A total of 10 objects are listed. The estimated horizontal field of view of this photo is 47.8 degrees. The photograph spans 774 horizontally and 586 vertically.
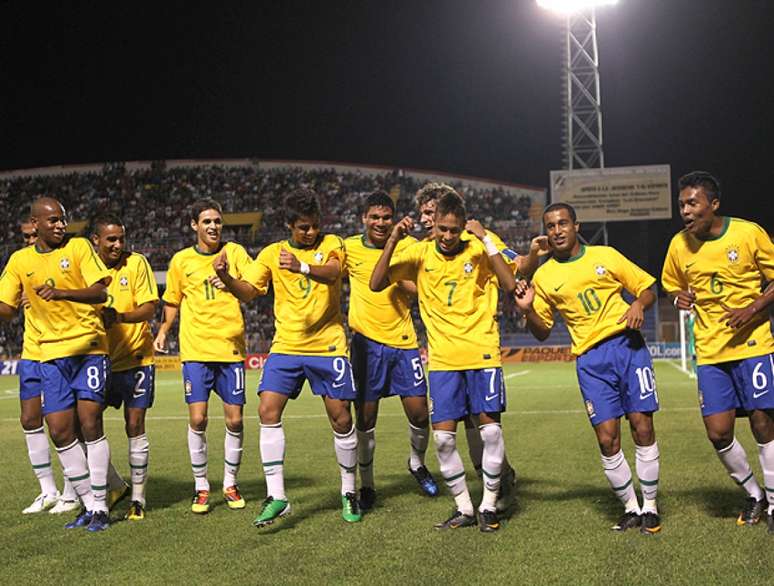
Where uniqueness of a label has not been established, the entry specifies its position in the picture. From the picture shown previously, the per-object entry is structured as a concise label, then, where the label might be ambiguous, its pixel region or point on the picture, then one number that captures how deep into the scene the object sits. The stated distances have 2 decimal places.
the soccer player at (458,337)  6.28
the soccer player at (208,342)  7.29
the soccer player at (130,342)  7.25
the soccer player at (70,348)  6.50
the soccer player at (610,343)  6.03
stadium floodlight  35.97
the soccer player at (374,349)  7.31
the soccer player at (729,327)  5.91
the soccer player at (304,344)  6.66
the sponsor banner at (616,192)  40.62
